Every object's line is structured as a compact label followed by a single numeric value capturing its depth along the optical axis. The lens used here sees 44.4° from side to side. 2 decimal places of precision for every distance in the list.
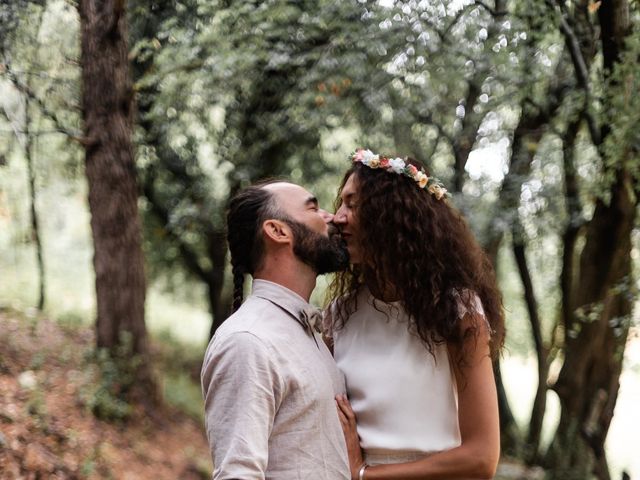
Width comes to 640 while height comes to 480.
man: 2.35
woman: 2.78
